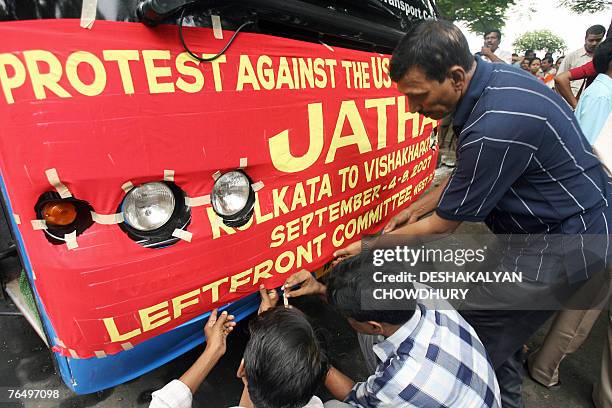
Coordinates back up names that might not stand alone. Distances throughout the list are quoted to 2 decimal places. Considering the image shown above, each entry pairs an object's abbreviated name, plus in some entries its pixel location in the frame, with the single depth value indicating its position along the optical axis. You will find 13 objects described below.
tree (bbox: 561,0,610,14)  21.01
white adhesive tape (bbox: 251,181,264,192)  1.40
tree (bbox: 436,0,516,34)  16.43
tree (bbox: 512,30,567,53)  56.53
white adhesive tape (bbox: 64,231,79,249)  1.06
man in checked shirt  1.21
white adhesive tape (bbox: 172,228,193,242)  1.21
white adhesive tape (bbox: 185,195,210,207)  1.24
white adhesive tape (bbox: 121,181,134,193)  1.09
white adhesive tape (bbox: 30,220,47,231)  1.04
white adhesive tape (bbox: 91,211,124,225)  1.09
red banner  0.97
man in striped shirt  1.39
